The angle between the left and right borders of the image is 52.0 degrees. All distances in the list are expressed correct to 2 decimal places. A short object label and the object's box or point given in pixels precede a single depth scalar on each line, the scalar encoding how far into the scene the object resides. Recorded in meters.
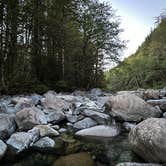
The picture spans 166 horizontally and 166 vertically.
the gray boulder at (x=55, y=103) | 3.79
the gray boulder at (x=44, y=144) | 2.33
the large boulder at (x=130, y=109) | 3.25
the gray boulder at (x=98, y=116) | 3.24
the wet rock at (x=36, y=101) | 4.14
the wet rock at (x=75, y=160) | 1.99
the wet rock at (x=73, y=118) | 3.34
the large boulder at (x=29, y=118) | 2.81
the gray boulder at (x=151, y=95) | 5.29
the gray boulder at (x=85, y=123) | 3.10
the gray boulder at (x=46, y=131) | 2.65
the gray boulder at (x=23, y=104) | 3.62
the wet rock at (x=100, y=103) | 4.16
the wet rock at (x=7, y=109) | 3.48
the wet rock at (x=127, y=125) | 3.00
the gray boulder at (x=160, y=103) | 3.68
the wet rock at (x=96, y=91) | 7.57
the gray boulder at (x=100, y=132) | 2.78
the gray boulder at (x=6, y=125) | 2.56
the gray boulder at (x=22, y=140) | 2.28
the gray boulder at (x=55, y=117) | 3.19
